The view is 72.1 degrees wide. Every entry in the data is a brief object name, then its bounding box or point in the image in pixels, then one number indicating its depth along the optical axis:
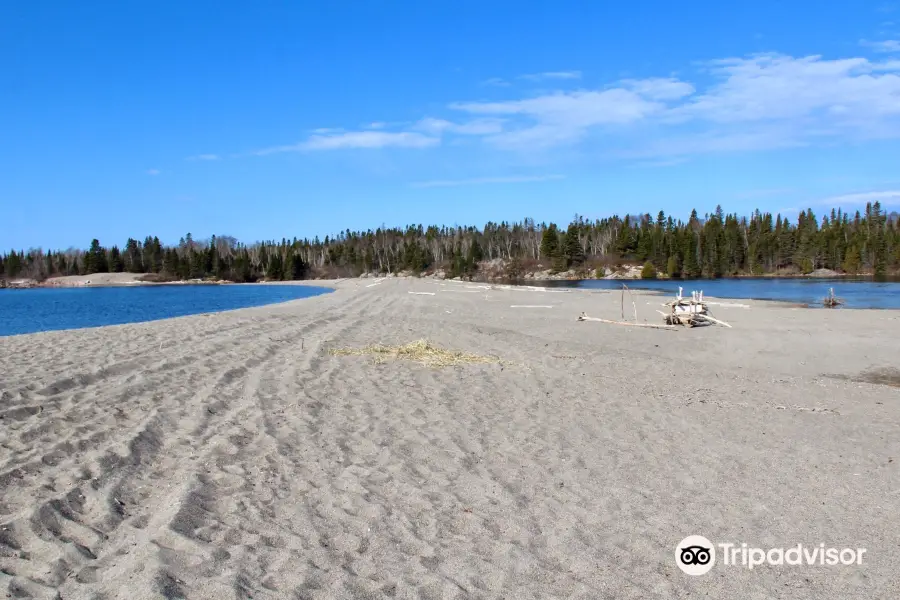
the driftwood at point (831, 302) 39.62
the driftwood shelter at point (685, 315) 25.30
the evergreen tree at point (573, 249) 135.62
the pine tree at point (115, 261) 158.62
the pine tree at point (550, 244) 136.12
